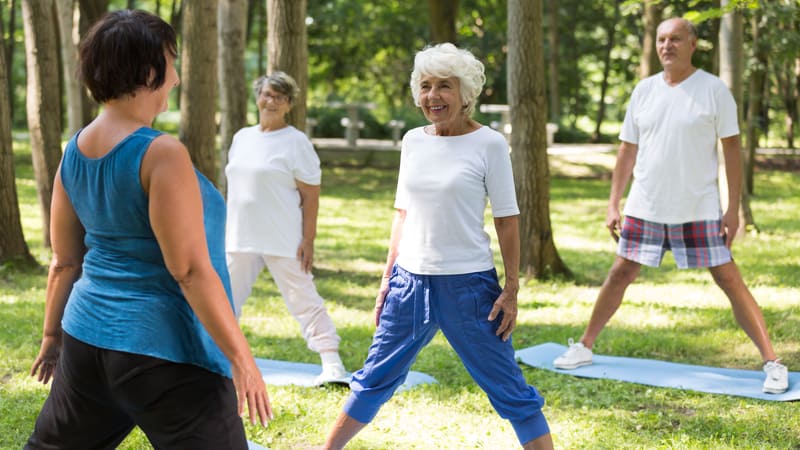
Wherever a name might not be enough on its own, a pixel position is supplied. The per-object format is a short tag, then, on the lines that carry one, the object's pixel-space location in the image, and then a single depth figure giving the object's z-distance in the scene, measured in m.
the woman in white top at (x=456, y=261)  3.98
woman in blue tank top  2.52
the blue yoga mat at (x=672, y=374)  5.85
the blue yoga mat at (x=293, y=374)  6.10
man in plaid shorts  5.82
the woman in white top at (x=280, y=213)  6.05
